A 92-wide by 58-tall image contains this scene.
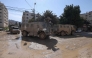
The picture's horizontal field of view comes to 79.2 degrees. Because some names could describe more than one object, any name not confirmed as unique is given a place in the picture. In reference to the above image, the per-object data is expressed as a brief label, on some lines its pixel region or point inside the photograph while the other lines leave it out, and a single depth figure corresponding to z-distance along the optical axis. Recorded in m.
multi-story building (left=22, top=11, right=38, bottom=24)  42.68
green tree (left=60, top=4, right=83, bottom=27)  14.54
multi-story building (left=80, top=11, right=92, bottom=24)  33.38
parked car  13.12
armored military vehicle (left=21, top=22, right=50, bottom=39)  7.58
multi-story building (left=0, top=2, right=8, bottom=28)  33.98
